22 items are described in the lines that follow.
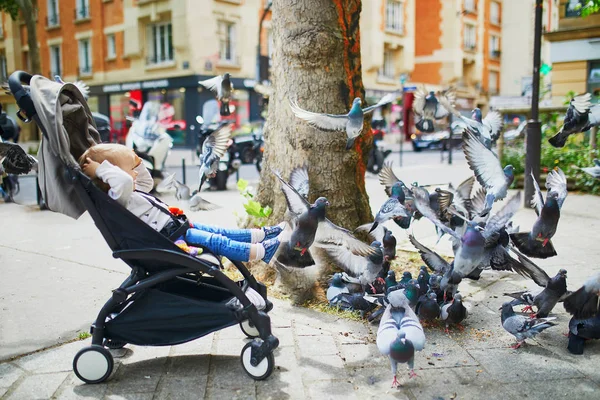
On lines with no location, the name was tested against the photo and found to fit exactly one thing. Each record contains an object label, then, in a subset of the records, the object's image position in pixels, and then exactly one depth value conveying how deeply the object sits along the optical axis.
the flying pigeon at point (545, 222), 3.49
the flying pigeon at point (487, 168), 3.77
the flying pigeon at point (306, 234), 3.30
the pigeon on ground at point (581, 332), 3.20
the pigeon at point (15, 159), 3.93
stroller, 2.89
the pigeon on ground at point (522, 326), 3.26
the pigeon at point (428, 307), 3.54
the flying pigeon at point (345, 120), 3.84
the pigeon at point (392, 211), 3.88
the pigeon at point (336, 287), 3.92
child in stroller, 3.06
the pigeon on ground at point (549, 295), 3.32
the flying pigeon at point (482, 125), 4.07
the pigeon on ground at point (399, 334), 2.70
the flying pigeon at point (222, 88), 5.05
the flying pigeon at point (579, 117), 4.03
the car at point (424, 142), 28.09
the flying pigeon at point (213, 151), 4.57
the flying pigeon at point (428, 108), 4.95
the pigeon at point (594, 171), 3.83
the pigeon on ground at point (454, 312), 3.57
